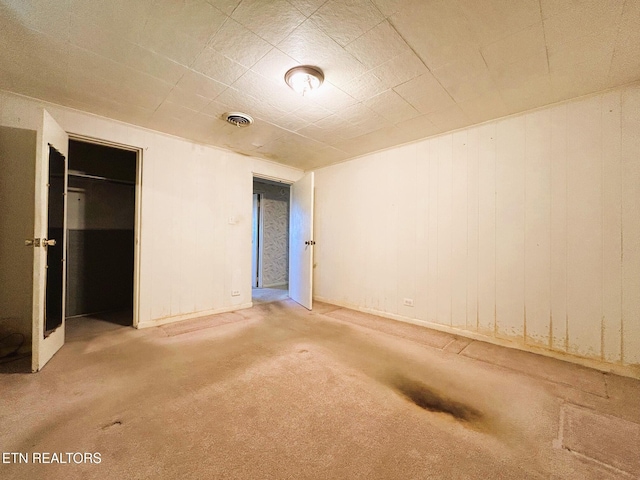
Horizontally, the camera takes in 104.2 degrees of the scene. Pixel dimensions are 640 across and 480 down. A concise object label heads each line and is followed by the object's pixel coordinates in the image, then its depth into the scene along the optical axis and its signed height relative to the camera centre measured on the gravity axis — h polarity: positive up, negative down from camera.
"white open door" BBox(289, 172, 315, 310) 3.89 +0.01
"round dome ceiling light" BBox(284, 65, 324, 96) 1.91 +1.31
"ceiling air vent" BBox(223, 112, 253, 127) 2.64 +1.36
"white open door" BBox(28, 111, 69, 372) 1.98 +0.00
